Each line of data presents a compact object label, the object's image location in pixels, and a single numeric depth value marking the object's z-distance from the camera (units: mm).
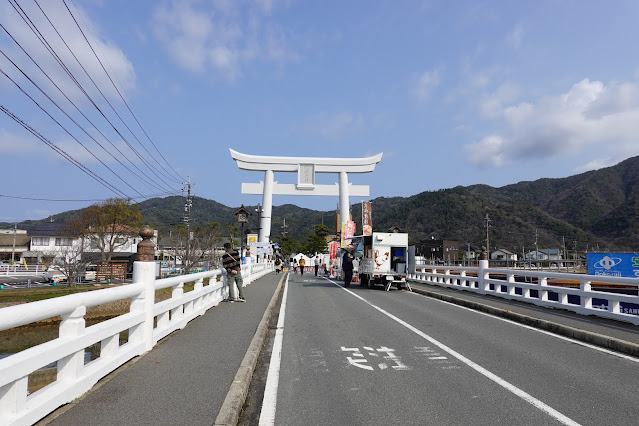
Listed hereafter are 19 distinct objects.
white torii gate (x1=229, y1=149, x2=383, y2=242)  44062
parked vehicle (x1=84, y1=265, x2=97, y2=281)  45031
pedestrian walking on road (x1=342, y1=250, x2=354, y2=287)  23719
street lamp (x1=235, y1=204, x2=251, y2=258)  24625
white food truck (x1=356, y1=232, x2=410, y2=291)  21797
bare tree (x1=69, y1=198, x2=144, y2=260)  55000
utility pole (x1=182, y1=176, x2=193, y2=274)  45125
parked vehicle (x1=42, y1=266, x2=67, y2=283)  42125
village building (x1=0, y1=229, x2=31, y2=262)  71750
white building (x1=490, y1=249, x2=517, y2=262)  104256
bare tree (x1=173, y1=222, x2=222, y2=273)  56344
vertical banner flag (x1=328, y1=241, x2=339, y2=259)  43078
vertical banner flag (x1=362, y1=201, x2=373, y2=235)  35750
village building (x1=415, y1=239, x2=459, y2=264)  94938
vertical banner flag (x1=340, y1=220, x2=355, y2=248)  40750
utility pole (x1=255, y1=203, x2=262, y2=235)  44531
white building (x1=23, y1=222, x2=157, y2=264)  63150
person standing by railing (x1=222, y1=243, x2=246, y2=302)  13227
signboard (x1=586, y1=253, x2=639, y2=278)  14352
